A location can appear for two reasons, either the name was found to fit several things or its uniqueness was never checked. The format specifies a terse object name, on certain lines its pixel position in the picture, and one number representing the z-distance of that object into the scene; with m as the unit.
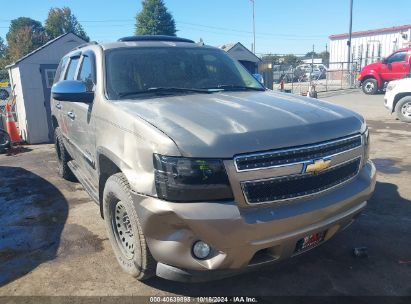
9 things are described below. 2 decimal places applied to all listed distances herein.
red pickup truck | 18.00
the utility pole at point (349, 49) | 24.11
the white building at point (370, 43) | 31.75
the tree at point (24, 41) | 51.51
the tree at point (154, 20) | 54.66
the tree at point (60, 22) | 70.38
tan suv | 2.33
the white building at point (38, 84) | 9.76
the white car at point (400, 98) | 10.32
